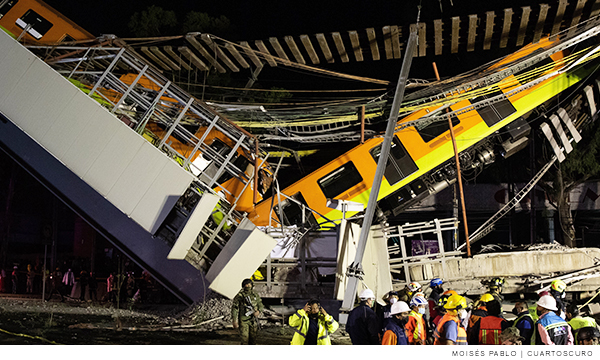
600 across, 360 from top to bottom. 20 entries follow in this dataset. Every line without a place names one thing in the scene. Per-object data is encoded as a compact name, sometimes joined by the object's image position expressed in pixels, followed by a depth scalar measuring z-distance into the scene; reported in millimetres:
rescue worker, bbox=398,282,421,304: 8883
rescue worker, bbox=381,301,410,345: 5582
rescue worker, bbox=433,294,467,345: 5648
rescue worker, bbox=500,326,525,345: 5125
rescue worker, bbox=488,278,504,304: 8008
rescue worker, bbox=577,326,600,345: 5363
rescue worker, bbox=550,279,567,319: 7699
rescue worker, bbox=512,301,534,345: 5828
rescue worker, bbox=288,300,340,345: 6684
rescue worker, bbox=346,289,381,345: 6379
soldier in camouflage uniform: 8250
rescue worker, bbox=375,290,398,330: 7583
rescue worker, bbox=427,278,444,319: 8235
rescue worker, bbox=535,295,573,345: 5461
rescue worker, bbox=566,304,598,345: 6270
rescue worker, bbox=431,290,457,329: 6543
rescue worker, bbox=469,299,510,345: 5910
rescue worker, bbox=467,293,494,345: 6338
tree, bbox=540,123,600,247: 17125
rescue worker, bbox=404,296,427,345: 6297
